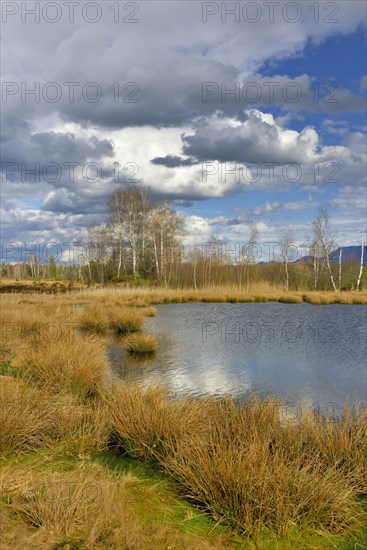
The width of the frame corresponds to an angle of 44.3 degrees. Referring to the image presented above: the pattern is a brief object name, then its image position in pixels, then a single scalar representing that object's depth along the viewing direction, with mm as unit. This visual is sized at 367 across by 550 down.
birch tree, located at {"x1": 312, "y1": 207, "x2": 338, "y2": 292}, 38797
